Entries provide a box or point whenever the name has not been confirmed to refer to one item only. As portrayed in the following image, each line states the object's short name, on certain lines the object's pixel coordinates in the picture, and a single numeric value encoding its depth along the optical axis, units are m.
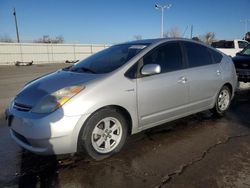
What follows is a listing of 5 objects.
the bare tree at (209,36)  50.97
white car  11.47
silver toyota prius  2.37
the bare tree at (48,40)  50.08
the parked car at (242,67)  6.00
